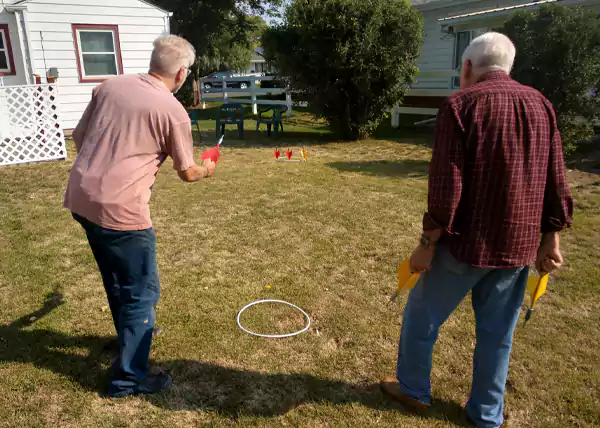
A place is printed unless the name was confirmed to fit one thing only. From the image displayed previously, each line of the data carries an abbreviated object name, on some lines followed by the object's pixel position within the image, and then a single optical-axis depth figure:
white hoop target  3.34
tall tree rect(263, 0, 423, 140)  10.89
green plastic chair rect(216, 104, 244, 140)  12.19
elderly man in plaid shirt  1.98
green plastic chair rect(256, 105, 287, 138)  12.59
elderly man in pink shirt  2.33
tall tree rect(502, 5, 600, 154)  7.35
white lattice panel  8.91
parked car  40.69
